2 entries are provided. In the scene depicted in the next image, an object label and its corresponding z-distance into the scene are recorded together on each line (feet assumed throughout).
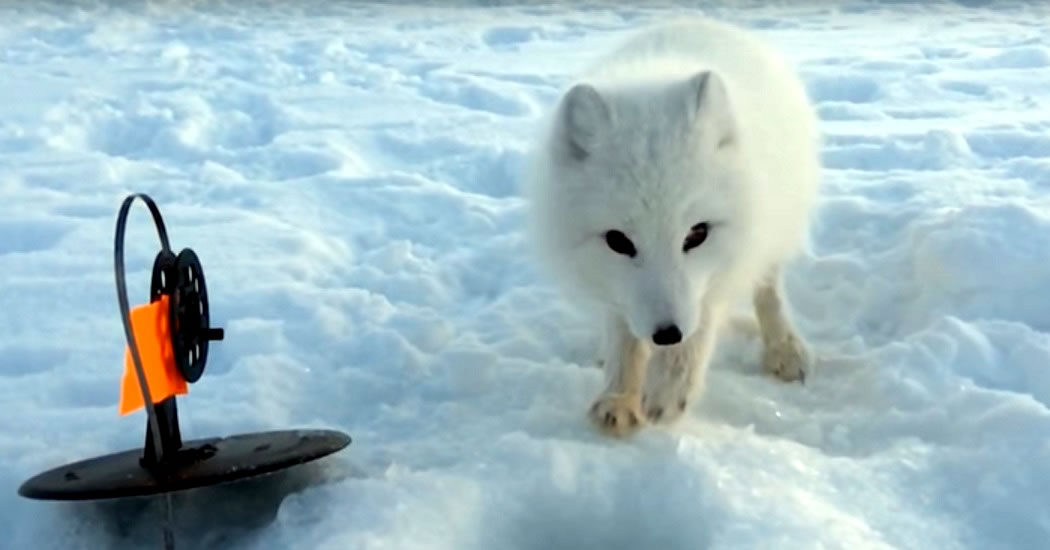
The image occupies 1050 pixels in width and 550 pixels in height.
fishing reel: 3.48
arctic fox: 3.87
